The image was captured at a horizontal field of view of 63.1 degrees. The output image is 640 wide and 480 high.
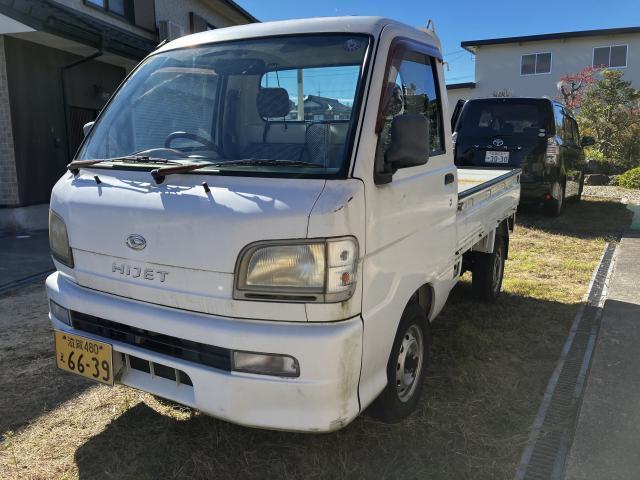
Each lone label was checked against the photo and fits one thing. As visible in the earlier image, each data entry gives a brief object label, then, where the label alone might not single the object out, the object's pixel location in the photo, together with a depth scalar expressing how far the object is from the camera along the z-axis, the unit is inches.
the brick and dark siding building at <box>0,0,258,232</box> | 303.3
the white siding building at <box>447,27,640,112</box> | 930.7
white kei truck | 78.0
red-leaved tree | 820.0
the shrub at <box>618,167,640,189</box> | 535.0
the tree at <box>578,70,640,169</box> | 649.6
